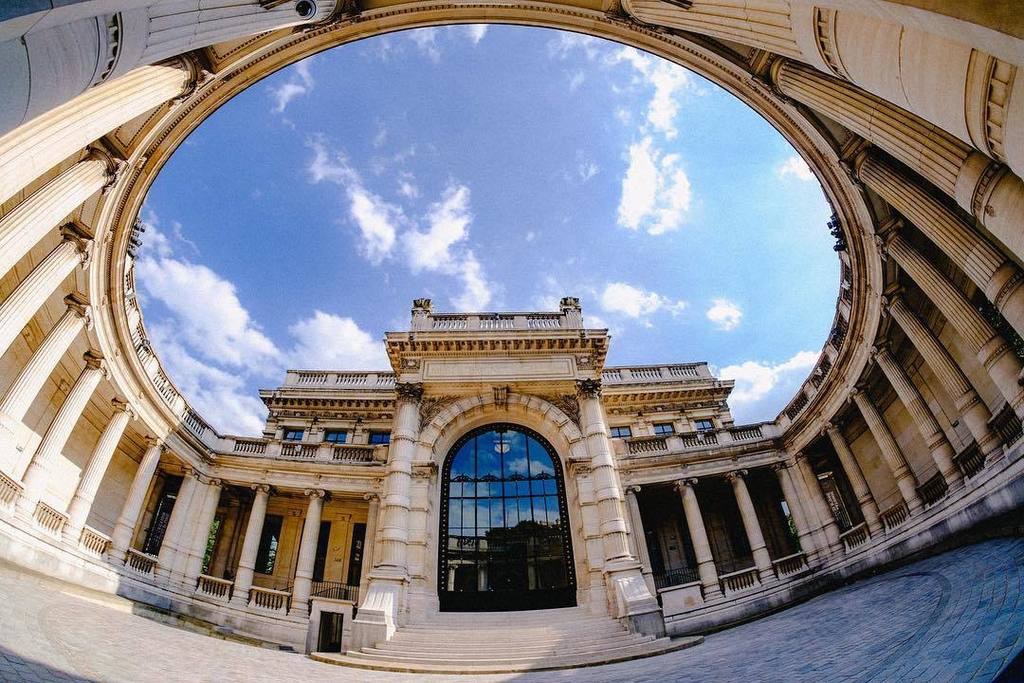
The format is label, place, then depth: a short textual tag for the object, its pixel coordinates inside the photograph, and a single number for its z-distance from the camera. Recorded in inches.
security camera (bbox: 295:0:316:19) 360.8
